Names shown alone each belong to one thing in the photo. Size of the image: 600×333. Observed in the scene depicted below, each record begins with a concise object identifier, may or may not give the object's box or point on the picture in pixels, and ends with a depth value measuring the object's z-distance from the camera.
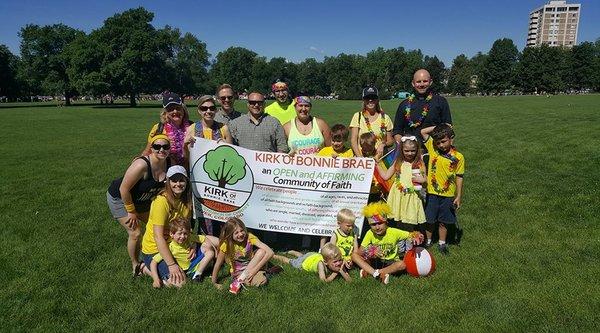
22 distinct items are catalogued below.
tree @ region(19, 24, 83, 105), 69.00
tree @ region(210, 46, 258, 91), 136.75
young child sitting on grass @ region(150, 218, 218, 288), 5.36
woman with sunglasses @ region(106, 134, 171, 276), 5.20
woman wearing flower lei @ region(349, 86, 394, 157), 6.69
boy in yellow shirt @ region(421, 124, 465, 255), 5.98
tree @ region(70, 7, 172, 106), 60.78
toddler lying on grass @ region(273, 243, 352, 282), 5.51
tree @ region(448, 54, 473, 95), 129.38
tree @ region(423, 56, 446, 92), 134.62
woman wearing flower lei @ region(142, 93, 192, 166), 5.78
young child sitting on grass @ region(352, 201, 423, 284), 5.59
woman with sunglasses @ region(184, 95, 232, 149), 5.97
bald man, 6.44
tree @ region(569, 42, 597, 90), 104.00
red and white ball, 5.50
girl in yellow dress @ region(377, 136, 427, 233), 6.02
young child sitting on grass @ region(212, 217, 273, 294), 5.38
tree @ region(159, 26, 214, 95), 72.77
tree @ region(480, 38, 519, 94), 107.69
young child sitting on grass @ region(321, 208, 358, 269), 5.76
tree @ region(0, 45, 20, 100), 76.88
